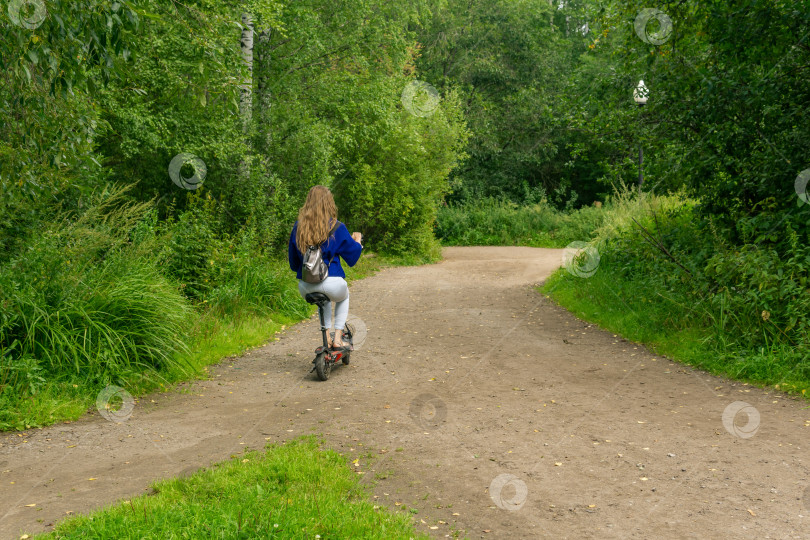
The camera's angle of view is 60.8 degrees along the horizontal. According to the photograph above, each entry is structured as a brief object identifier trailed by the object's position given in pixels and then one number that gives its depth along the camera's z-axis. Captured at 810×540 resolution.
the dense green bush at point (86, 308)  6.38
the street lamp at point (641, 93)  10.08
